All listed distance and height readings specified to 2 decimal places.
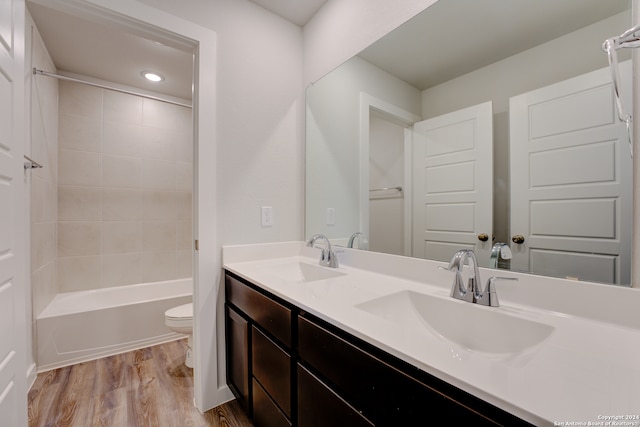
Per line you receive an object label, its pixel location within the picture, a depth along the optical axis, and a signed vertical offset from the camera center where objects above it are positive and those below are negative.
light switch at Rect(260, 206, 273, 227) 1.68 -0.03
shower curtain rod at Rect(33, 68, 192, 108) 1.85 +1.01
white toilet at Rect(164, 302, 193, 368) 1.88 -0.78
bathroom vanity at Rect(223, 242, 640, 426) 0.44 -0.31
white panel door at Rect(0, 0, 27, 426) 0.90 -0.03
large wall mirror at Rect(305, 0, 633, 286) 0.75 +0.26
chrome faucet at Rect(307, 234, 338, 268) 1.46 -0.24
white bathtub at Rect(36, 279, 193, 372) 1.92 -0.88
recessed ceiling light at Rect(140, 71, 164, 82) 2.39 +1.23
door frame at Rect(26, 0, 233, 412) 1.44 -0.09
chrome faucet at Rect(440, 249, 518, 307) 0.83 -0.23
